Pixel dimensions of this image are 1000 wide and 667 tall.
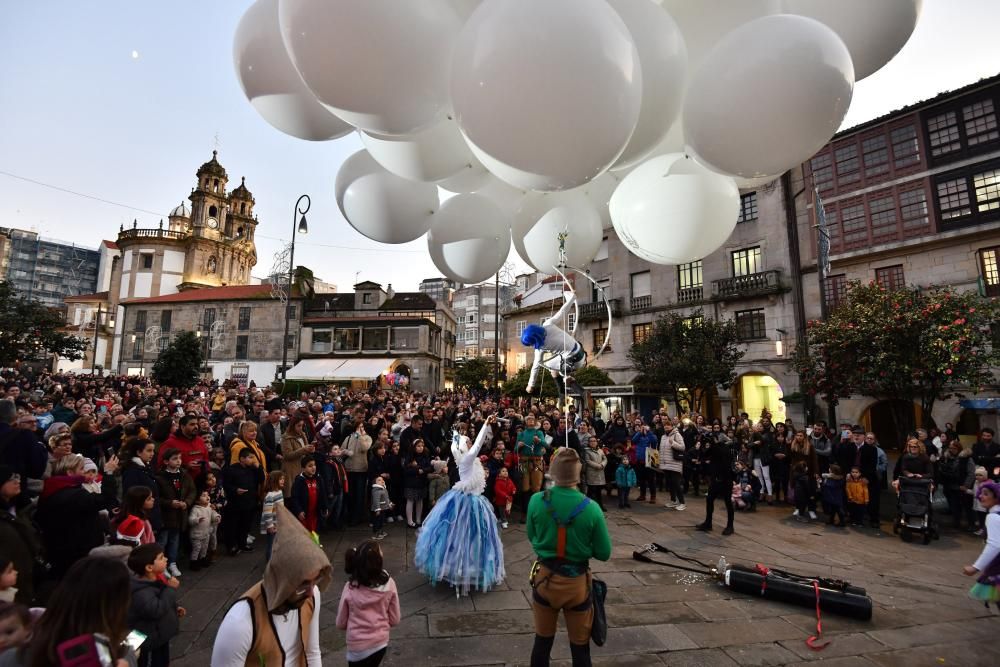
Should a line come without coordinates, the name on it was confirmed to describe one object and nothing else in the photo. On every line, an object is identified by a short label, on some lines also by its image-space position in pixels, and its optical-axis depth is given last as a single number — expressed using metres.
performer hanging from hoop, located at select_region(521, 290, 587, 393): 3.54
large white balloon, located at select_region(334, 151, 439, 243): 3.19
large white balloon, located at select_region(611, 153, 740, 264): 2.93
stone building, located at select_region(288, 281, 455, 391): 35.28
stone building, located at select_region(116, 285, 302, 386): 38.16
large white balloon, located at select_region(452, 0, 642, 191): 1.63
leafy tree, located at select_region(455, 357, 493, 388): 40.70
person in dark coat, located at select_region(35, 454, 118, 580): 3.84
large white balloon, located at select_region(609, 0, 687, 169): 2.13
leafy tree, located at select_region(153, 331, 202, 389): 24.95
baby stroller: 7.25
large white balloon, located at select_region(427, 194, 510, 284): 3.46
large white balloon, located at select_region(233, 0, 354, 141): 2.42
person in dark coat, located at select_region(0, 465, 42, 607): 2.99
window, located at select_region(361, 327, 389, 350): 37.12
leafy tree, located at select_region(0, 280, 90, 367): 21.78
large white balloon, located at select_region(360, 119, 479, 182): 2.66
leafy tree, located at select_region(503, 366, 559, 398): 22.75
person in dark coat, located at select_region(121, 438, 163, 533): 4.55
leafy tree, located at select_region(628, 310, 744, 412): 17.27
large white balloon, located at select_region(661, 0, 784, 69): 2.41
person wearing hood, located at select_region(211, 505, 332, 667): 1.72
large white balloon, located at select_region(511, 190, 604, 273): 3.52
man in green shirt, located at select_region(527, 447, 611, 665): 2.86
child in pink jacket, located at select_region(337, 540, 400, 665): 2.60
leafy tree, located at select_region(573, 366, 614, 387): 20.62
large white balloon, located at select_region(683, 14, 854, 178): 2.00
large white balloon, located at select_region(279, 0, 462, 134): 1.83
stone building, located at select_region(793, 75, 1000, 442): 15.08
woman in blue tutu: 4.57
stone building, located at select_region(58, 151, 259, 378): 50.09
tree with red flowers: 9.73
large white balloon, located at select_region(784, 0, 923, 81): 2.46
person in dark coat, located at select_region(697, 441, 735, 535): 7.11
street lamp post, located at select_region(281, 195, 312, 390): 15.17
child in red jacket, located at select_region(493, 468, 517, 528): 7.31
